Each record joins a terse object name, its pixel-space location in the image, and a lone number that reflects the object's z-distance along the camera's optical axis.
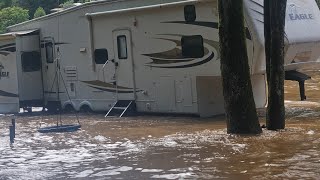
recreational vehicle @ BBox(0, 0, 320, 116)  13.64
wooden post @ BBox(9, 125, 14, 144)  12.28
